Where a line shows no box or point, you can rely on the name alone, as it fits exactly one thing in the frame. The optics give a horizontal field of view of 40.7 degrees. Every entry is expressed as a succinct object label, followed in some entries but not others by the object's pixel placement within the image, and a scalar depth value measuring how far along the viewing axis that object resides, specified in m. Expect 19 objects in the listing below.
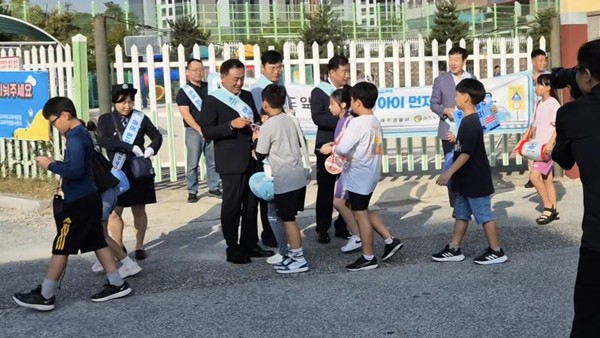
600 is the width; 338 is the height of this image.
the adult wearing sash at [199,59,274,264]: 6.79
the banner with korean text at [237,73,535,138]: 10.30
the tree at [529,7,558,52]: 31.57
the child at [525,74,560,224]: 8.18
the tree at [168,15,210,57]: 37.91
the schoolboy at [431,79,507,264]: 6.46
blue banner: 10.49
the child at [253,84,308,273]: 6.41
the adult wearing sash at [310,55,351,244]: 7.39
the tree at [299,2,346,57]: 43.97
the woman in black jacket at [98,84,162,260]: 6.74
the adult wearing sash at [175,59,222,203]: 9.16
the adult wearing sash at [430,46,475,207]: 8.41
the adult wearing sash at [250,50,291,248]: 7.45
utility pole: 9.83
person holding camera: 3.57
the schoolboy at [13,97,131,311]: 5.59
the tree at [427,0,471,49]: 43.28
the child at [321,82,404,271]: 6.44
